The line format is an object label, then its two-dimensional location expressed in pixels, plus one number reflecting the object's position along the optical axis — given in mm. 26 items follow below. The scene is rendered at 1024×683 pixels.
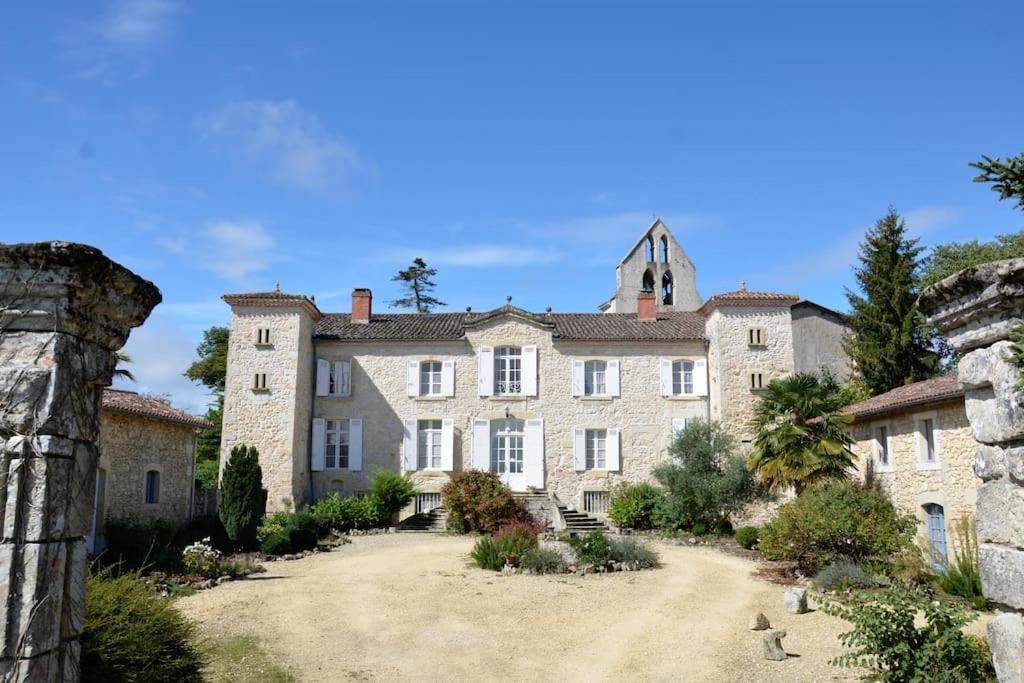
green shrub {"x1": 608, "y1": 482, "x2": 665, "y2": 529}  21125
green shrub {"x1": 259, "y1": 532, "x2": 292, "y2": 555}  16859
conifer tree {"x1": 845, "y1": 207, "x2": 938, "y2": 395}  23719
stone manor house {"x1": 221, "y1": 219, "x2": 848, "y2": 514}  22766
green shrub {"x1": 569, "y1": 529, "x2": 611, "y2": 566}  14641
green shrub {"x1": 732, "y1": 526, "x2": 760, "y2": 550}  17955
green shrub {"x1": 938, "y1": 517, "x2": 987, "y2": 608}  11188
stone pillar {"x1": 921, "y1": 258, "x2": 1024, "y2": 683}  3784
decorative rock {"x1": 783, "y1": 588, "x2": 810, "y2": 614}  11000
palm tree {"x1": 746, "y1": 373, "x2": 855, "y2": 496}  16125
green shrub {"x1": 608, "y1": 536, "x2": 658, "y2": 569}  14938
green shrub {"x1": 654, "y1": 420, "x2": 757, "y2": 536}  19469
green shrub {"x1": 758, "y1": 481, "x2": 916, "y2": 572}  13094
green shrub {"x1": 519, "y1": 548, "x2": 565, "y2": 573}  14359
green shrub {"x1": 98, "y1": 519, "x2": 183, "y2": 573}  13719
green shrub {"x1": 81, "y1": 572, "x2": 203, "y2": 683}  4797
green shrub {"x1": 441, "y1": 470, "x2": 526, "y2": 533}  19688
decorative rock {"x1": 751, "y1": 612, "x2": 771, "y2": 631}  10016
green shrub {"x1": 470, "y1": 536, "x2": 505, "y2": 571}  14617
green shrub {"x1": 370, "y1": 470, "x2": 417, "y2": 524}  21406
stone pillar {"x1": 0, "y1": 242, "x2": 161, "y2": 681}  3363
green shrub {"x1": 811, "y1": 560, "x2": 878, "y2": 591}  12203
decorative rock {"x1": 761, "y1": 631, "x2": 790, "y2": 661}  8632
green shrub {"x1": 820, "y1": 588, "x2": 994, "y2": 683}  6043
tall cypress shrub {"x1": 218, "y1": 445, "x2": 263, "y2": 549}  17203
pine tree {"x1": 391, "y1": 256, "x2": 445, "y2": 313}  41722
